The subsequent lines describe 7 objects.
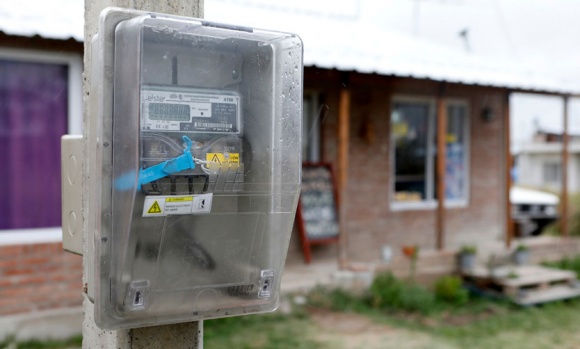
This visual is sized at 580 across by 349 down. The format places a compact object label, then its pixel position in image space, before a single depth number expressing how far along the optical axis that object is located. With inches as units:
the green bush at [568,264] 391.0
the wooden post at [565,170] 416.2
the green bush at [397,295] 306.0
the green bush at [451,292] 322.7
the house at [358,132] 247.6
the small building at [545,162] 1252.5
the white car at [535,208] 564.1
